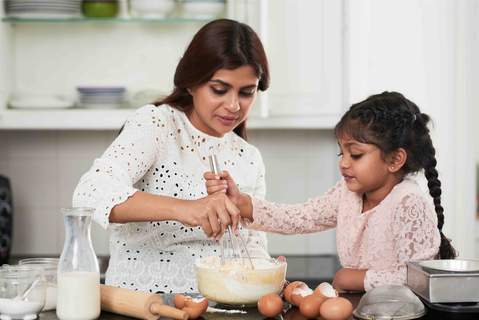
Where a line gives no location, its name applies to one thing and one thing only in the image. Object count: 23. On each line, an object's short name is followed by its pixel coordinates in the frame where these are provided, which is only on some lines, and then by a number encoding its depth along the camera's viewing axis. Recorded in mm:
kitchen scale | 2215
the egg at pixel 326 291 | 2242
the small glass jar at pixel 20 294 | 2154
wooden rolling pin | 2160
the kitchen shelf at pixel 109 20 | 3960
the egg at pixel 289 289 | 2306
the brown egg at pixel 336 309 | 2150
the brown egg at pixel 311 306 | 2190
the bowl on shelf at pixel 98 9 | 3947
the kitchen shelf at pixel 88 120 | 3887
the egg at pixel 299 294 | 2264
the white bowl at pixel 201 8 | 3962
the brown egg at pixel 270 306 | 2186
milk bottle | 2171
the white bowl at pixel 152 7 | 3940
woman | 2865
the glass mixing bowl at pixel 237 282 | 2261
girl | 2564
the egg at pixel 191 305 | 2182
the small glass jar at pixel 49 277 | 2247
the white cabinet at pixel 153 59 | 3830
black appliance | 3936
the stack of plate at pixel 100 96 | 3958
